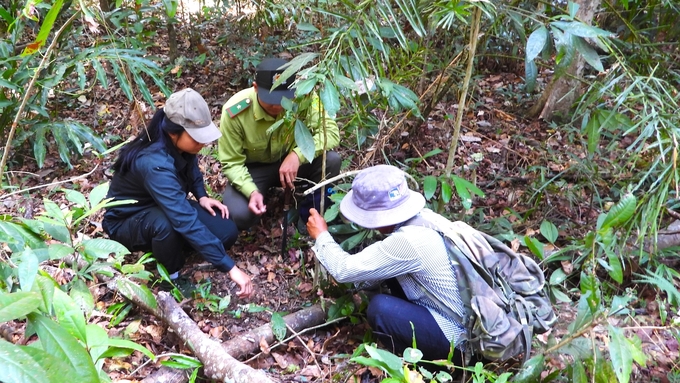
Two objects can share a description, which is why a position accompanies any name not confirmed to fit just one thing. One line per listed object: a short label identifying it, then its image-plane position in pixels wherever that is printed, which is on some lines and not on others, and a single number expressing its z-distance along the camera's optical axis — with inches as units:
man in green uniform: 124.6
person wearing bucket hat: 86.2
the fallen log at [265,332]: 99.4
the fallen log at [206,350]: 87.3
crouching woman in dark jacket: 106.1
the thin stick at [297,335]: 101.0
